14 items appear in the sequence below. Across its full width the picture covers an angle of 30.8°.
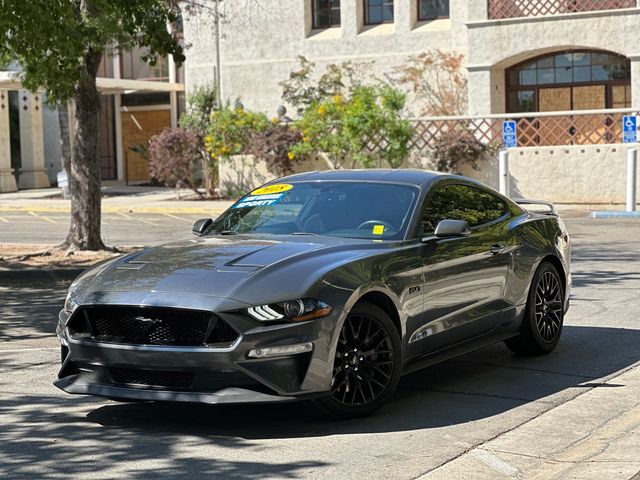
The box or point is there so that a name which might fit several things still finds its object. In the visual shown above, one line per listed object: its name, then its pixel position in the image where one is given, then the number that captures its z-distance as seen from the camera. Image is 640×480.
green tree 13.77
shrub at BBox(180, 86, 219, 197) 31.31
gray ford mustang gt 6.55
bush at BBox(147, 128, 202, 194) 30.78
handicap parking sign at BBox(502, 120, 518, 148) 26.69
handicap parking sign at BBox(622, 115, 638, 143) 25.52
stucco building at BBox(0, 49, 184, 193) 37.97
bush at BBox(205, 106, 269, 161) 29.80
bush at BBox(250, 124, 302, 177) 28.94
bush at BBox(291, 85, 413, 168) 27.52
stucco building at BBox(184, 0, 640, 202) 26.98
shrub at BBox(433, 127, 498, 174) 27.50
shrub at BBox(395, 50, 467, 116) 31.12
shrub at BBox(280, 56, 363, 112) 32.47
